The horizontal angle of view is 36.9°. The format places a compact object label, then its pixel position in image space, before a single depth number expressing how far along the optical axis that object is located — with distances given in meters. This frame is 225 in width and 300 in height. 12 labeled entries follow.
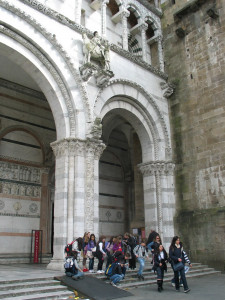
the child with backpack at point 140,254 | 8.76
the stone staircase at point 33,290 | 6.36
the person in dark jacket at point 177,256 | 7.46
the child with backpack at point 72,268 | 7.47
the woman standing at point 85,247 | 8.80
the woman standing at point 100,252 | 8.77
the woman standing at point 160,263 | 7.63
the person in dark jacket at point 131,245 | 9.62
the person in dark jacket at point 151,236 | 10.06
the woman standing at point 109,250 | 8.36
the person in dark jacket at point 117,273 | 7.77
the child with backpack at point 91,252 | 8.80
